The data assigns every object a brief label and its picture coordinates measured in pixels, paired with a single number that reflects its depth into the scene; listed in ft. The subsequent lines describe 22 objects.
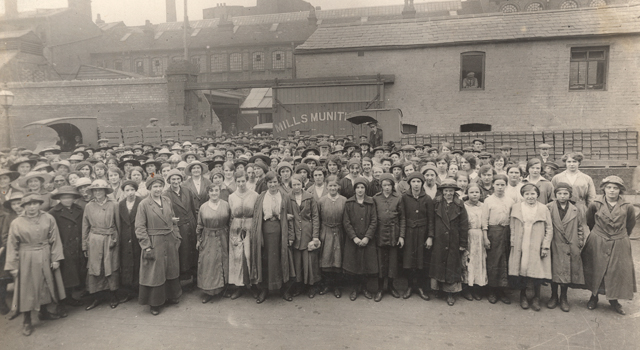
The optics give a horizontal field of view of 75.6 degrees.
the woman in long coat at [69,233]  19.63
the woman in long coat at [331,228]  21.09
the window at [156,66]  139.51
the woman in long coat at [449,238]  20.11
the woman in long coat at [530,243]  19.30
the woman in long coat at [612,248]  18.74
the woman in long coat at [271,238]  20.70
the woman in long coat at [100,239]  19.77
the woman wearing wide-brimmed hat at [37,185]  19.69
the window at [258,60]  133.49
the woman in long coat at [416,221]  20.63
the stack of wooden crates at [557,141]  47.83
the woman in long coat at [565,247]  19.31
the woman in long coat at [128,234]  20.38
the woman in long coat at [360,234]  20.80
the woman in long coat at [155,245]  19.38
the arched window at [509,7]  116.98
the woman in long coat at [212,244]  20.74
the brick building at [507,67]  55.88
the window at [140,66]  140.96
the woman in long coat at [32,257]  17.61
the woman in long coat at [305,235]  21.04
